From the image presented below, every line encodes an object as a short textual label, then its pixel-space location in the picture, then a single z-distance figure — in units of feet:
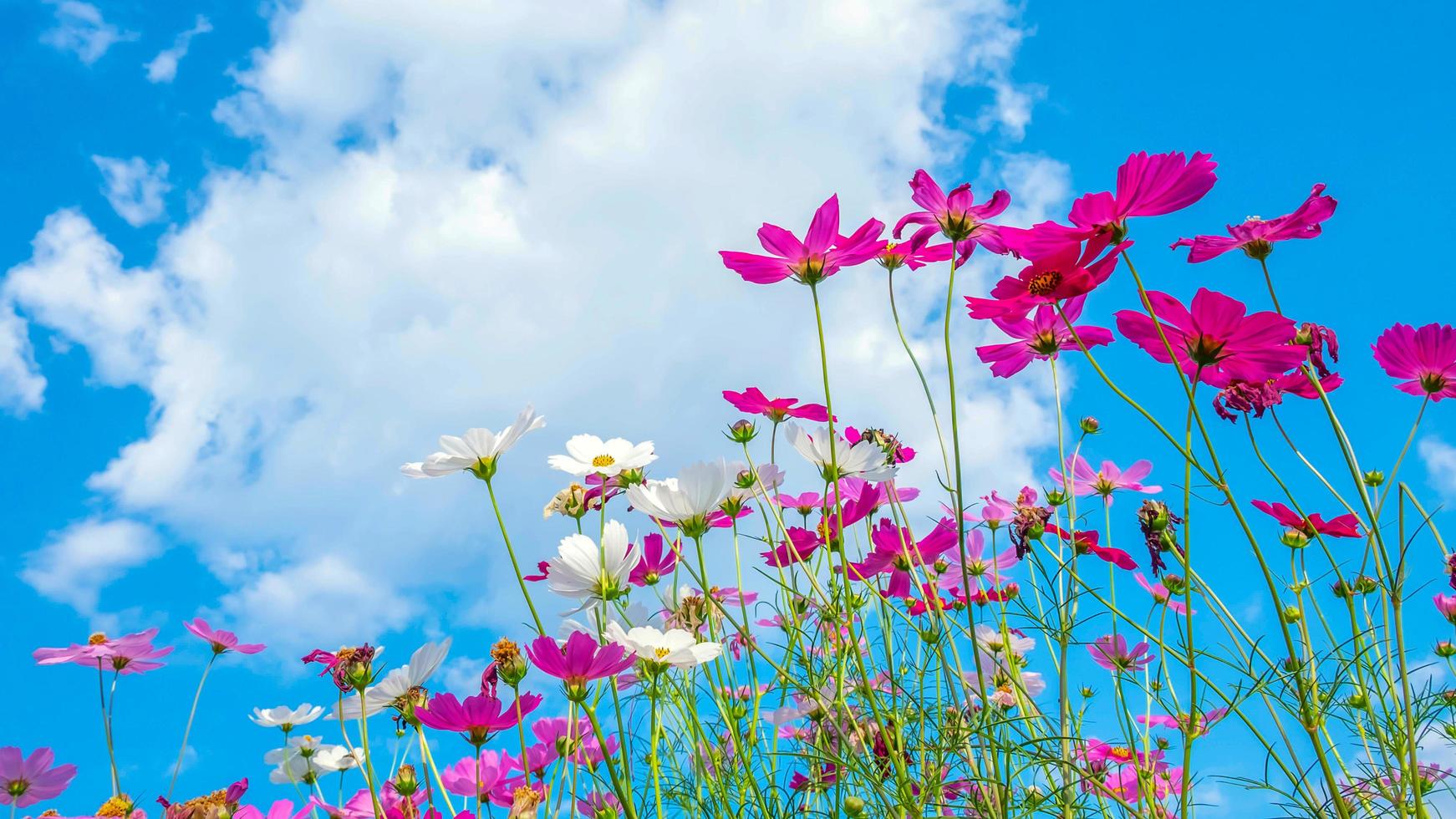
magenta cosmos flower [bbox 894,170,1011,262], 3.31
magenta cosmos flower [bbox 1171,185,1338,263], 3.13
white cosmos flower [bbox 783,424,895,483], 3.65
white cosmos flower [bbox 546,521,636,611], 3.34
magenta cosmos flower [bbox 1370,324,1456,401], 3.39
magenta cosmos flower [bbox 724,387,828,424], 4.17
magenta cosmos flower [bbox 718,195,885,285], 3.33
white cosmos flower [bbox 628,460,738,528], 3.47
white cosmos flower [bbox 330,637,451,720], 3.55
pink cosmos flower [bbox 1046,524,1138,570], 3.96
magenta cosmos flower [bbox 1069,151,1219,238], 2.63
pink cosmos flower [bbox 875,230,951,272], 3.56
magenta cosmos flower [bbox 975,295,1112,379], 3.37
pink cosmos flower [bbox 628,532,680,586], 4.17
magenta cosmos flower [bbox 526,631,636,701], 3.10
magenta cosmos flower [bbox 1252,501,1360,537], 3.92
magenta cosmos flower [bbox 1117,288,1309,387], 2.57
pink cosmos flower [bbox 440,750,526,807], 4.09
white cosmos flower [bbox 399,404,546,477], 3.33
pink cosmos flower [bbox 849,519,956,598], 4.02
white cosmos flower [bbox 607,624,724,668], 3.03
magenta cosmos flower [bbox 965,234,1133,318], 2.52
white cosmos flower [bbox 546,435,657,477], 3.51
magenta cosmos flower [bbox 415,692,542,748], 3.27
